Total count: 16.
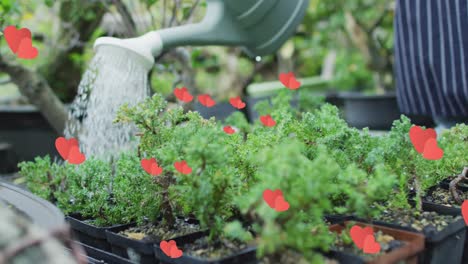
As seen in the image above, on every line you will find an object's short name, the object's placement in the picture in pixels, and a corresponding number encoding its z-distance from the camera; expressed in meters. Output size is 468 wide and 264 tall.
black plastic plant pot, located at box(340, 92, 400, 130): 2.90
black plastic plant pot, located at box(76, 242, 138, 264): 1.36
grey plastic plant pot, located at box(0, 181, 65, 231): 1.19
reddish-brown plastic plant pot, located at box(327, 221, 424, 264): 1.24
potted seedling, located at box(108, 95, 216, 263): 1.34
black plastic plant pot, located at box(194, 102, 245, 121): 2.06
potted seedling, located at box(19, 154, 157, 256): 1.43
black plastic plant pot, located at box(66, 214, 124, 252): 1.42
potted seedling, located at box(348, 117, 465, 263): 1.32
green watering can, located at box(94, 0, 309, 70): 1.56
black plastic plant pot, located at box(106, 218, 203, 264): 1.34
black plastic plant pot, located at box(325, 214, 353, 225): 1.38
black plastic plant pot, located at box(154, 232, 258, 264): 1.25
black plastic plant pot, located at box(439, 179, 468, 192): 1.52
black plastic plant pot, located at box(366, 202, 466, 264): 1.30
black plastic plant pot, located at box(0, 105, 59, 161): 2.45
